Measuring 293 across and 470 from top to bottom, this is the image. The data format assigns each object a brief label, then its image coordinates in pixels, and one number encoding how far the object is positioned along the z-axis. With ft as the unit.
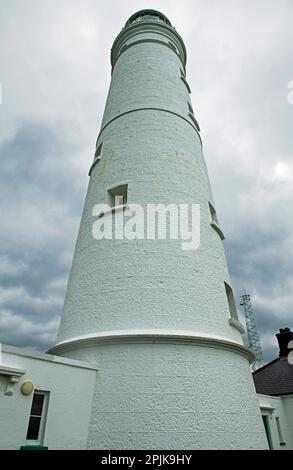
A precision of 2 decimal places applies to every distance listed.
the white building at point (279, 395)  37.65
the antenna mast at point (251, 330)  117.81
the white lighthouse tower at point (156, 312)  17.07
